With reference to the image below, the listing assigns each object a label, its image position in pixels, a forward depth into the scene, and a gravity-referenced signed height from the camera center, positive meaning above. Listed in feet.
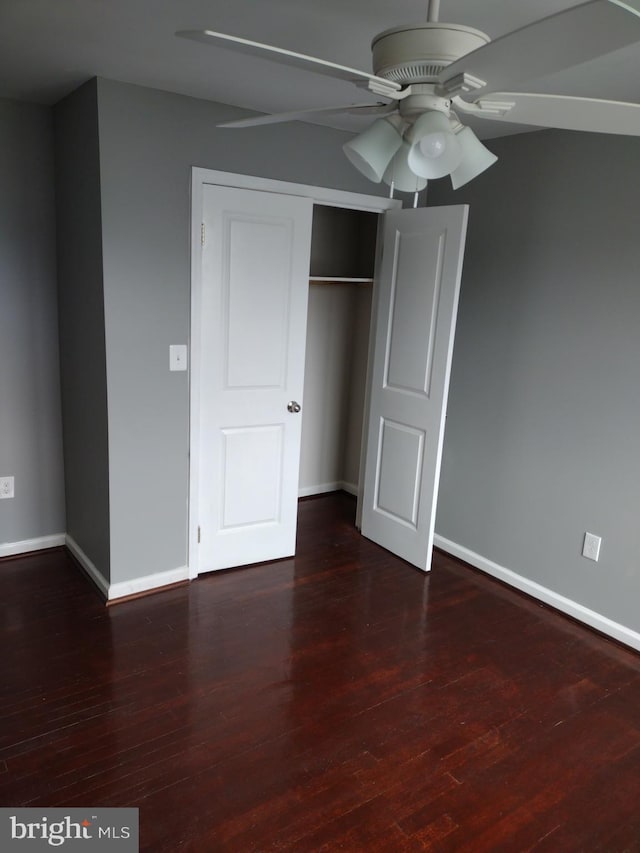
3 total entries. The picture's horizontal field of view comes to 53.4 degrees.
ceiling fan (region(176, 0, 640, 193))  3.46 +1.48
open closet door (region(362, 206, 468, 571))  10.65 -1.18
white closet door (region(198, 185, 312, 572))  10.12 -1.23
